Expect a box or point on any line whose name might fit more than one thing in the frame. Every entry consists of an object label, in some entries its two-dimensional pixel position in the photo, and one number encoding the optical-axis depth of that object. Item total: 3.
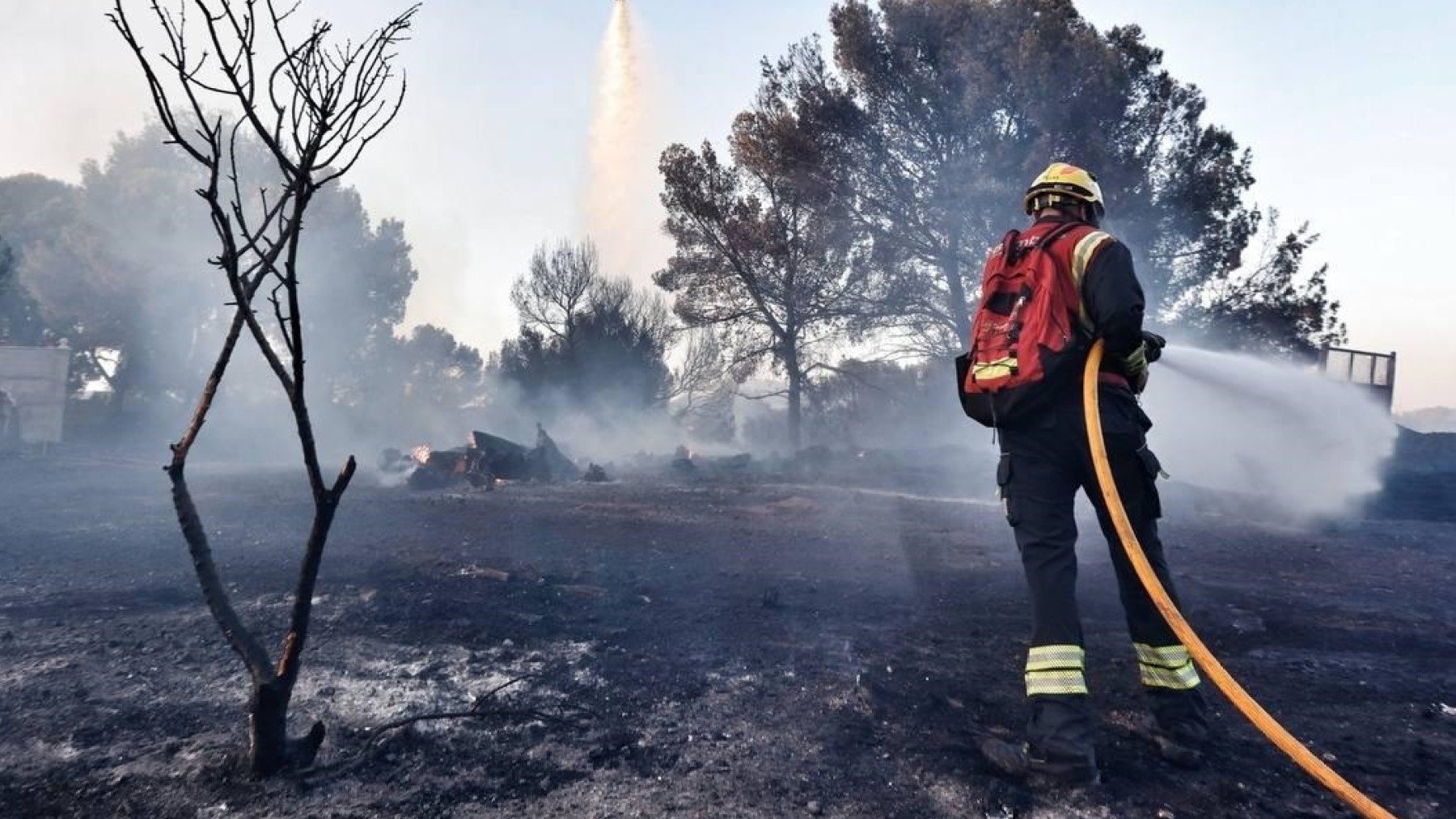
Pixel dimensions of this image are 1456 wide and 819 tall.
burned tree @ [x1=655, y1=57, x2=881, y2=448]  19.88
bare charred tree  2.46
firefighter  3.05
